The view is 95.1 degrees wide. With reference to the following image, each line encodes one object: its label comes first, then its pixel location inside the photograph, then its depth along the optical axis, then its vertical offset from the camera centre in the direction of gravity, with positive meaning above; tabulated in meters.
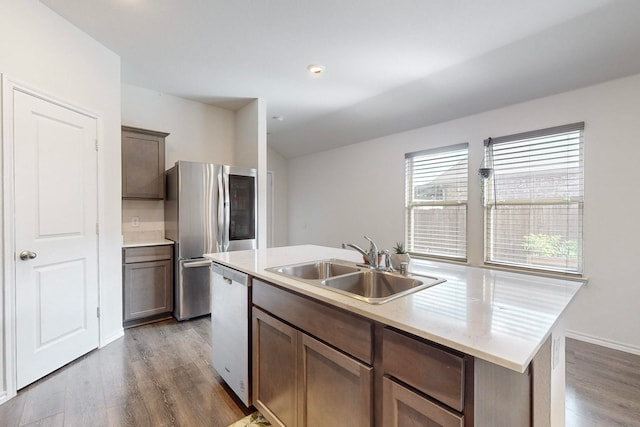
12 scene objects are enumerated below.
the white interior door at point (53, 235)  2.04 -0.18
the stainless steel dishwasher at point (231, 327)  1.77 -0.76
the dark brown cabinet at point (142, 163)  3.23 +0.54
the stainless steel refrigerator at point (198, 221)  3.23 -0.12
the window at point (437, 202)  3.59 +0.12
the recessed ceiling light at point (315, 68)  2.96 +1.46
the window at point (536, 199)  2.80 +0.12
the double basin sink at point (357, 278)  1.45 -0.37
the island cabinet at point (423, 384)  0.80 -0.52
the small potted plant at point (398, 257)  1.57 -0.25
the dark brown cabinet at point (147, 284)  3.07 -0.79
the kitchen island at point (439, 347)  0.81 -0.46
